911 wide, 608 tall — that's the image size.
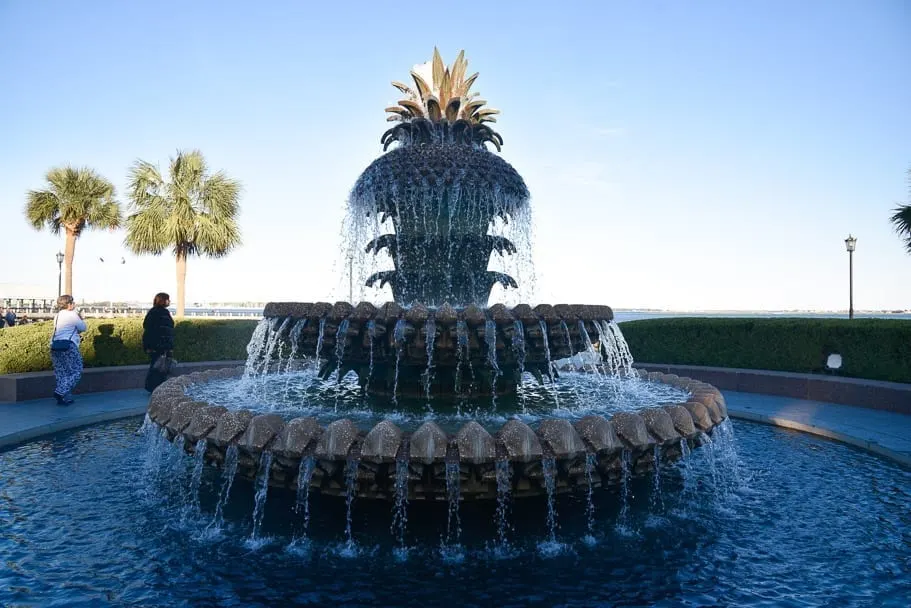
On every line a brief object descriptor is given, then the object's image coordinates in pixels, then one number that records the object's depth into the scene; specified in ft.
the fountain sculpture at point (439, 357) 13.80
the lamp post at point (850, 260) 74.02
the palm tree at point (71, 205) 99.96
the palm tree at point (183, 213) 88.43
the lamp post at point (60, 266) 112.98
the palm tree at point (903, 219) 53.62
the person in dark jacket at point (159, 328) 32.45
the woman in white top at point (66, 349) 32.94
